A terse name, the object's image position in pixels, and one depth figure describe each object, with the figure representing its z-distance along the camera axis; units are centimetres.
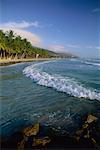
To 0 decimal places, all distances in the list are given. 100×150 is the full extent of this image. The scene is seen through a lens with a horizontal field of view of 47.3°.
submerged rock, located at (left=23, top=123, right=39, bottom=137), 219
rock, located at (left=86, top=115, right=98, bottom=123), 254
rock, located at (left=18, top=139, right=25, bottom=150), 199
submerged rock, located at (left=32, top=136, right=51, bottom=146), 204
